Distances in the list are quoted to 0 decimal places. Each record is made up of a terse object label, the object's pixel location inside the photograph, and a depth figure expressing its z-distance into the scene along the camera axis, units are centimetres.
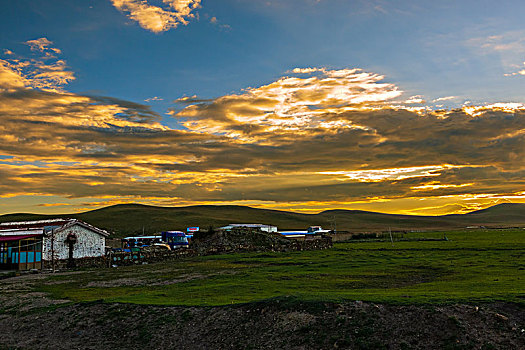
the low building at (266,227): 15100
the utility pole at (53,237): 5752
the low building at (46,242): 6203
